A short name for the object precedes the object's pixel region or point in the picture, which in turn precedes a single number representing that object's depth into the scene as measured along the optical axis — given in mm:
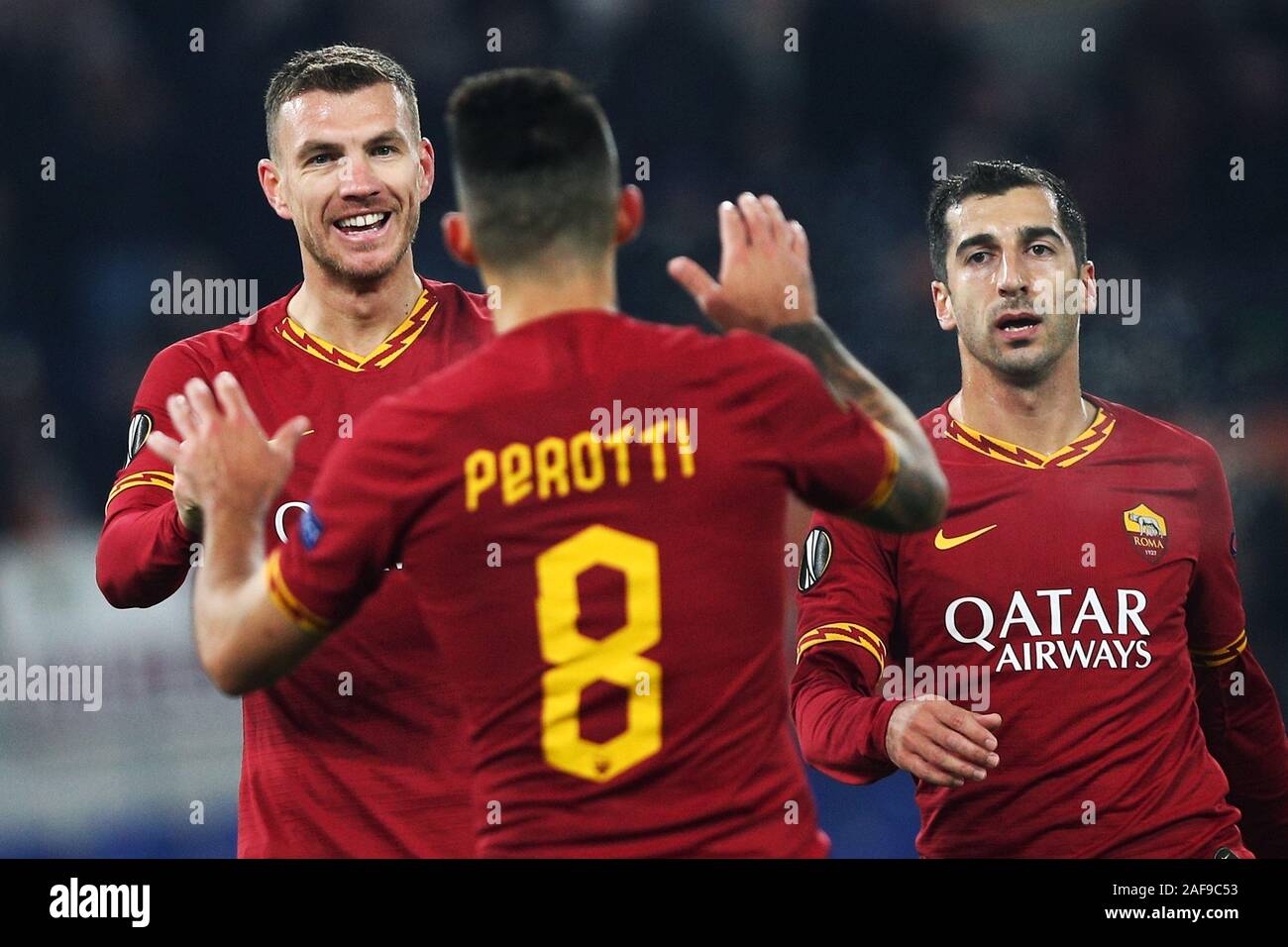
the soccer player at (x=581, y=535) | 4258
